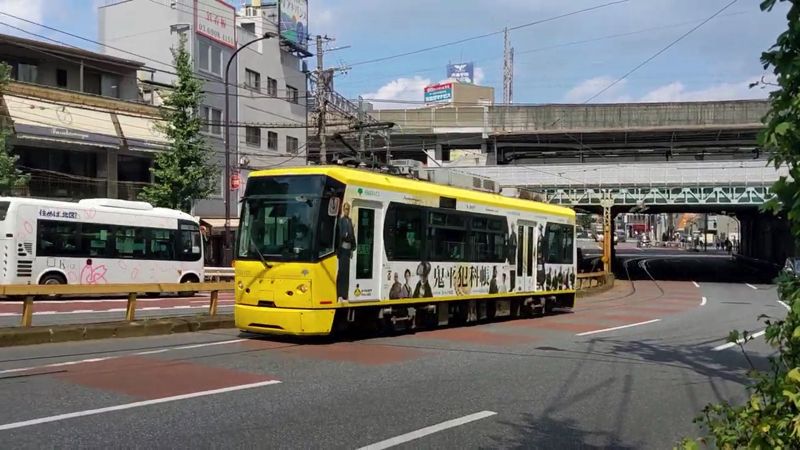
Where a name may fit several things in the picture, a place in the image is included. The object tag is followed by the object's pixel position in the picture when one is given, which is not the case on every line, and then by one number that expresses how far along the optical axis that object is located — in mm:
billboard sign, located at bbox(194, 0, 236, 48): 38688
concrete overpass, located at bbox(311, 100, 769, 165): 56719
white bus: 21656
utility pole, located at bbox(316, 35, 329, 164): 31569
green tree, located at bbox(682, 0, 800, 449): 3211
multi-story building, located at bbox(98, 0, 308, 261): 38500
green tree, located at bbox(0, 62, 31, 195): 24438
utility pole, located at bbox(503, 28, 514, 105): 90062
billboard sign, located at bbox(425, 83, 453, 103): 96062
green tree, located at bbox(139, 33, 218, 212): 30078
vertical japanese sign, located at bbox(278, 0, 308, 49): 47500
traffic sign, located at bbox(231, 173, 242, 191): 38500
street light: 32375
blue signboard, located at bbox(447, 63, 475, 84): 123062
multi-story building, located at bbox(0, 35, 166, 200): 29516
